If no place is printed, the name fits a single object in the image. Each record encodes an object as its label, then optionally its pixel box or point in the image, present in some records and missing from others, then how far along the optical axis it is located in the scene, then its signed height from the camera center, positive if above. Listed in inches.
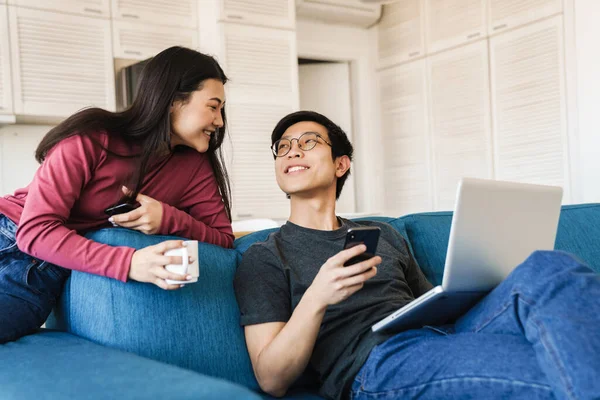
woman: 59.2 -0.3
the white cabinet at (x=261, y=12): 197.2 +51.5
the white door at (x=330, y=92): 248.5 +32.2
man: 48.2 -12.5
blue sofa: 44.6 -12.6
